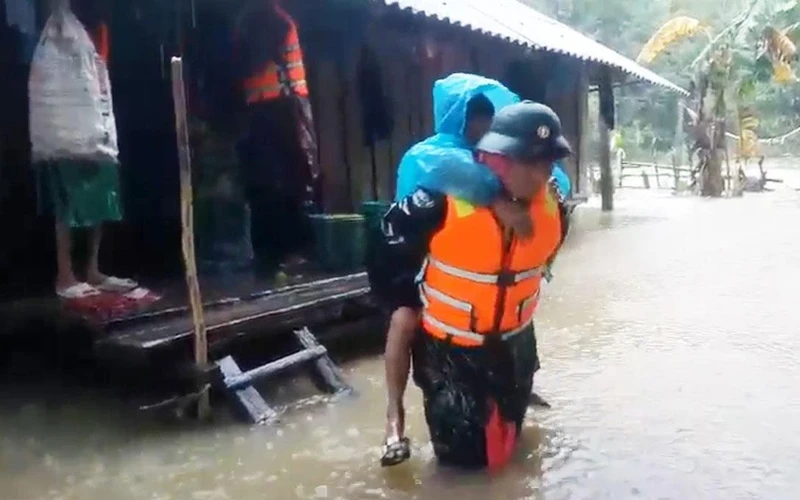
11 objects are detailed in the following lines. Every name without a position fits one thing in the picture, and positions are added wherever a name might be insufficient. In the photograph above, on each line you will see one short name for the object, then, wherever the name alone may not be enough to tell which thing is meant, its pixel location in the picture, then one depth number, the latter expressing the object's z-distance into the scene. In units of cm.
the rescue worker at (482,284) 382
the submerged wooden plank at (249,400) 486
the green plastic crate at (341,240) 664
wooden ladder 489
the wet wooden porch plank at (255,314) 481
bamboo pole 470
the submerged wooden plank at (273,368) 491
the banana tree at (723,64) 1984
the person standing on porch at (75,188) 484
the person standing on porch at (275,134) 638
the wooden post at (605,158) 1516
